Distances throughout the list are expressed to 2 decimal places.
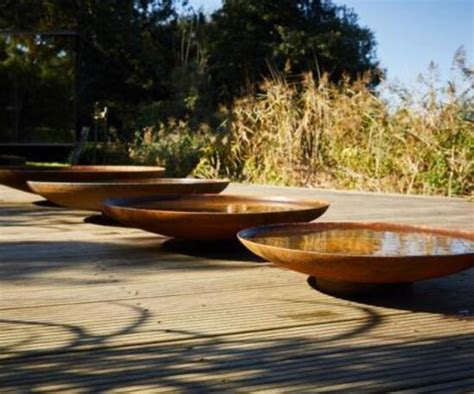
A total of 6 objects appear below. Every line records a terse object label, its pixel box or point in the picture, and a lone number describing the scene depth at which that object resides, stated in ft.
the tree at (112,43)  54.13
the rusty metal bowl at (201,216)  9.36
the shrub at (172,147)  32.30
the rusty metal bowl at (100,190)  12.71
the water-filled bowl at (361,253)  6.51
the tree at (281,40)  59.77
